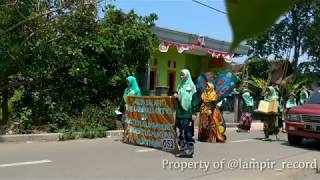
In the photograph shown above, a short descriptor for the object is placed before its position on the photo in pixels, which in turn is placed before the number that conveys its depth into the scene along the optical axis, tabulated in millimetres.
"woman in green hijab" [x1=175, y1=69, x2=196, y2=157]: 7165
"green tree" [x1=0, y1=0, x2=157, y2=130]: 10018
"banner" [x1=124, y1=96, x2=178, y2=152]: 7734
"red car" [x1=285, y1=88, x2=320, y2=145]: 8855
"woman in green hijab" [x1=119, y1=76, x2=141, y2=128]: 8879
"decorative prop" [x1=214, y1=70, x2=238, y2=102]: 9369
